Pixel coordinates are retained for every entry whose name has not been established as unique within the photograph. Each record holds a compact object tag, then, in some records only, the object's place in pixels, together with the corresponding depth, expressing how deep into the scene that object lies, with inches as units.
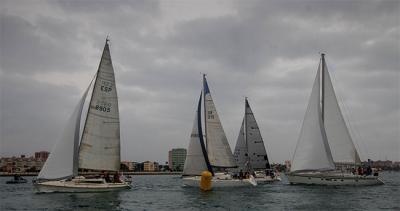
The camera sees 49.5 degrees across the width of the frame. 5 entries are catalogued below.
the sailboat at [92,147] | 1533.0
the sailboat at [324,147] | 2098.9
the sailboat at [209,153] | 1977.1
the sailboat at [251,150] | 2755.4
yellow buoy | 1812.7
